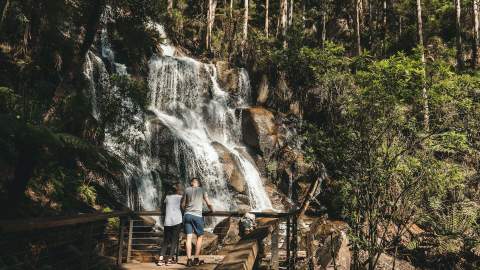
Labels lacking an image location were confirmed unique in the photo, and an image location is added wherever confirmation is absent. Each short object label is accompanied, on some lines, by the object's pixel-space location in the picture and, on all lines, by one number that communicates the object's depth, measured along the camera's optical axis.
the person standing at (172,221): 6.90
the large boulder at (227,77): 24.97
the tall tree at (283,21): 29.29
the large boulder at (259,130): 20.95
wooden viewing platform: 6.52
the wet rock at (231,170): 17.66
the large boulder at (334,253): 8.80
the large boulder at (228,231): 11.95
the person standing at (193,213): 6.80
